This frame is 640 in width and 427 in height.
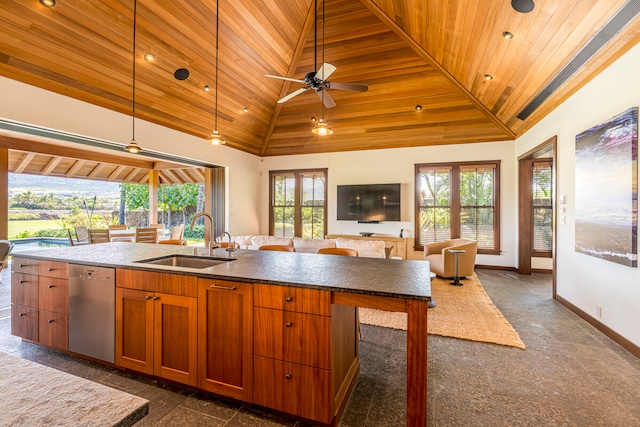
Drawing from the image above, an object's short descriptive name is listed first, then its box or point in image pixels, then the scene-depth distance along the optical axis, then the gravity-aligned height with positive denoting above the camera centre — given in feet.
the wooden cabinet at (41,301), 8.32 -2.65
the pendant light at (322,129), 10.77 +3.19
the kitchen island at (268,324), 5.57 -2.45
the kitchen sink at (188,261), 8.56 -1.47
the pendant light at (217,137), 12.19 +3.28
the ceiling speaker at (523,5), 9.34 +6.85
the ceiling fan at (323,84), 11.44 +5.44
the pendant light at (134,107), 12.08 +5.79
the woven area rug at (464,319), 10.16 -4.37
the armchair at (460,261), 17.69 -3.09
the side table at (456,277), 16.80 -3.88
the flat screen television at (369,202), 23.00 +0.81
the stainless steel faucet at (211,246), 9.00 -1.05
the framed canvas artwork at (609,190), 8.91 +0.73
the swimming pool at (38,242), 27.66 -2.88
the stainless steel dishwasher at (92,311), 7.70 -2.69
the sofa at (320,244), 13.58 -1.62
